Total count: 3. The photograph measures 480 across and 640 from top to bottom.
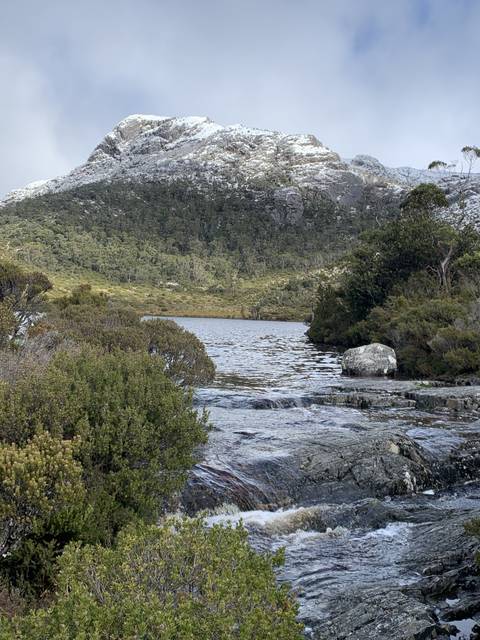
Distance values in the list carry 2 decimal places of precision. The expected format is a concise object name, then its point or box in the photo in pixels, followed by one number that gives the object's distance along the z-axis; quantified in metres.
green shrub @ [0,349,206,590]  6.73
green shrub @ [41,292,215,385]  21.31
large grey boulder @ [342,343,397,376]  31.39
